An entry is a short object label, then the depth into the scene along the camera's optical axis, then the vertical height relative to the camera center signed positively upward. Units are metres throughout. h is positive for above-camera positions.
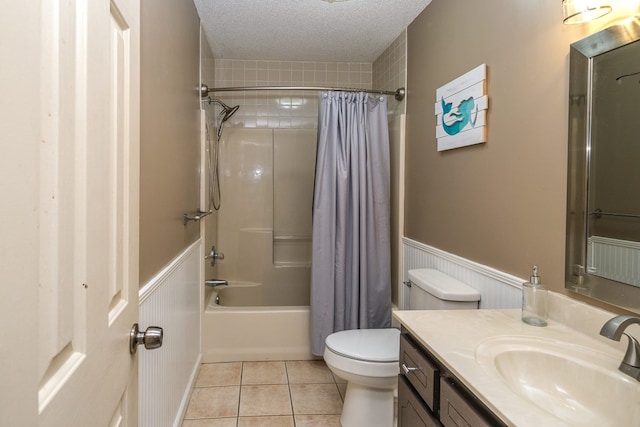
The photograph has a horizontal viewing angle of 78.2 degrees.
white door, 0.40 -0.01
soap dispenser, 1.25 -0.31
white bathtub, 2.75 -0.94
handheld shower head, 3.07 +0.71
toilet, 1.70 -0.70
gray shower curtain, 2.57 -0.13
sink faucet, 0.84 -0.31
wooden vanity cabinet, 0.89 -0.50
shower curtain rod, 2.60 +0.75
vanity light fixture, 1.07 +0.53
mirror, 1.02 +0.10
